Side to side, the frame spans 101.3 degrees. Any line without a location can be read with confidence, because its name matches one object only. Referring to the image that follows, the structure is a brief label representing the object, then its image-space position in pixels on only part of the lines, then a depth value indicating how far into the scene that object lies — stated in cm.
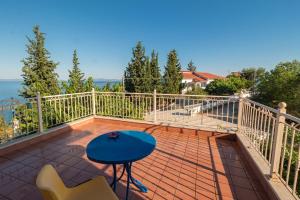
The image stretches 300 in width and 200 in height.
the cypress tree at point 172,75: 1527
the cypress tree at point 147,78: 1358
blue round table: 111
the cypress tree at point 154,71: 1439
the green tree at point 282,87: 1297
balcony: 153
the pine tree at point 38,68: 1051
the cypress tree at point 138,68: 1345
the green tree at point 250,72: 2776
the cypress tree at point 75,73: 1225
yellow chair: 66
